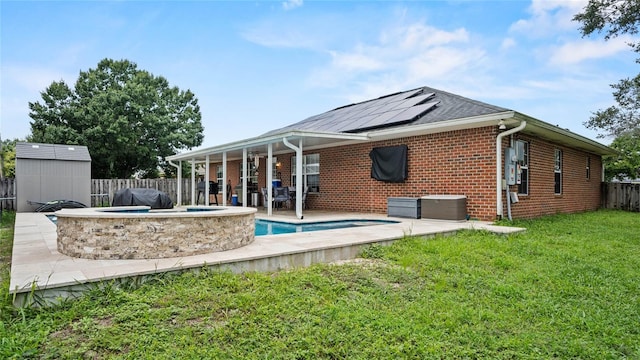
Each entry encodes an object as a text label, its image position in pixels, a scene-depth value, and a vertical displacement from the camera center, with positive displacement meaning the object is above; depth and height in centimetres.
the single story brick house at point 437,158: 817 +73
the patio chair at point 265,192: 1137 -30
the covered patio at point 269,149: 900 +116
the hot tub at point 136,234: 394 -60
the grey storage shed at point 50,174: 1207 +29
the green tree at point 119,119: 2014 +382
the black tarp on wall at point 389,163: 970 +56
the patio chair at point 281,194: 1142 -37
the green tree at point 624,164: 1771 +106
